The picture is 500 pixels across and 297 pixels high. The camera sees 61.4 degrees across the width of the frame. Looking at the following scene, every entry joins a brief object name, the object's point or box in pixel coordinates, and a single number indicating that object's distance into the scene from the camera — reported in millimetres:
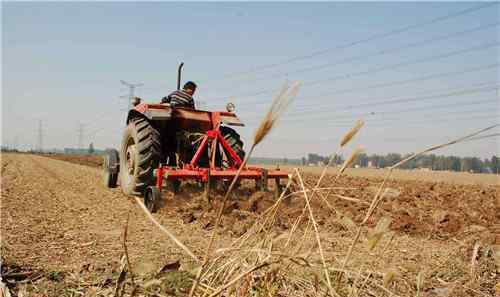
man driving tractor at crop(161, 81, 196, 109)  6348
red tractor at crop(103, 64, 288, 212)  4930
